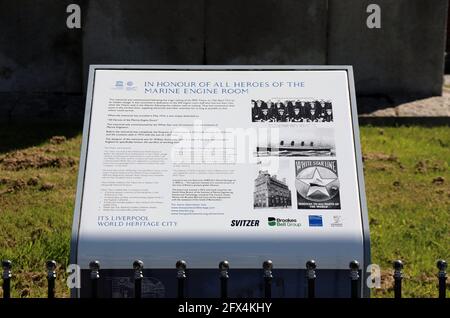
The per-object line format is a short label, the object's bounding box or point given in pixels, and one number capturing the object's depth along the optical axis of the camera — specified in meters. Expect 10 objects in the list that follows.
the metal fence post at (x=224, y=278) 4.75
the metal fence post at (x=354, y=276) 4.77
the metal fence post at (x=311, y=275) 4.73
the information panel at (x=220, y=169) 5.01
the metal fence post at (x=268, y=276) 4.76
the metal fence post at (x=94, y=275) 4.81
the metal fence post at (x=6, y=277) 4.76
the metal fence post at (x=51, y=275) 4.78
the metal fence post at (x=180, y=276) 4.80
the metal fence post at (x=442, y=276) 4.77
